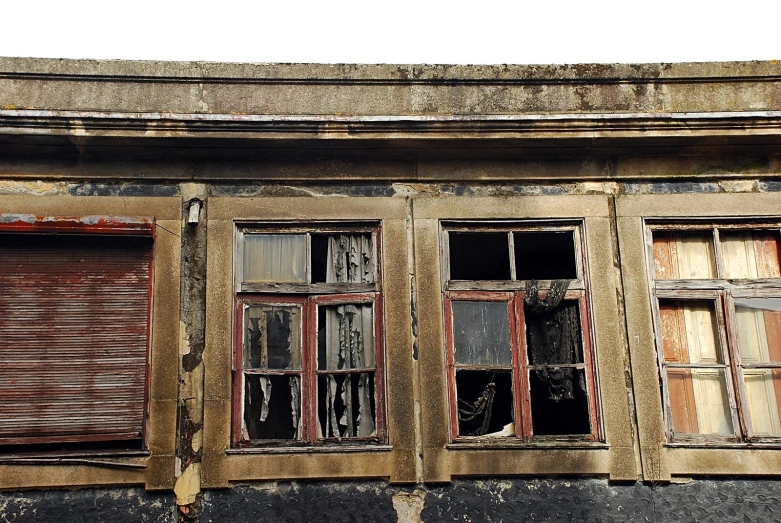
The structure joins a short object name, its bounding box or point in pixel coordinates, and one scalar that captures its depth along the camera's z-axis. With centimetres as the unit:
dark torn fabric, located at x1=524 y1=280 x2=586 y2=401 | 620
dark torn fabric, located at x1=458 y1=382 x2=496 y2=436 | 613
